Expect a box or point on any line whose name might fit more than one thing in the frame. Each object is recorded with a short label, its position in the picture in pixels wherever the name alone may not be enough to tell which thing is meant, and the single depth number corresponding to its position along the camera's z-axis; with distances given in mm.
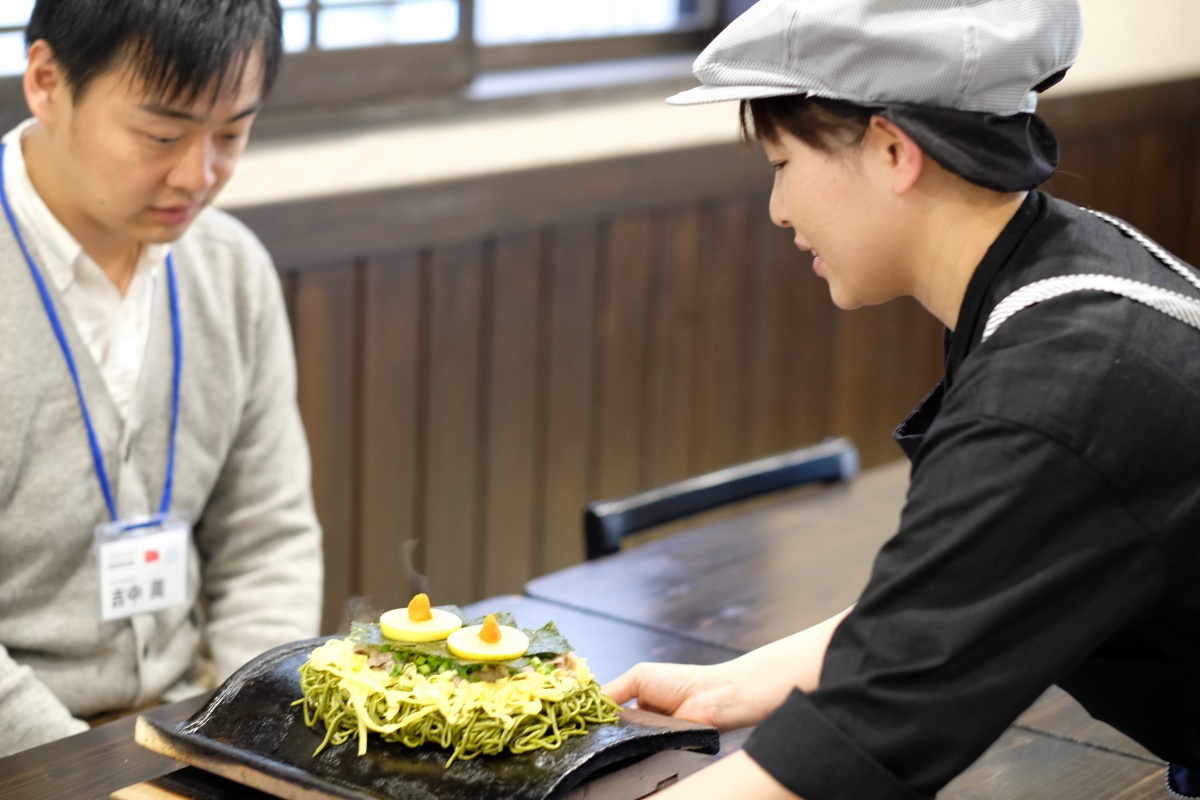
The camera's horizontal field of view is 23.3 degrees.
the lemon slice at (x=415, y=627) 1756
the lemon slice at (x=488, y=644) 1729
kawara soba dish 1695
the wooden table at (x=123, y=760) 1749
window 2882
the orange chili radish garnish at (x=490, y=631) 1741
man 2071
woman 1555
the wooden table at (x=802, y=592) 1852
